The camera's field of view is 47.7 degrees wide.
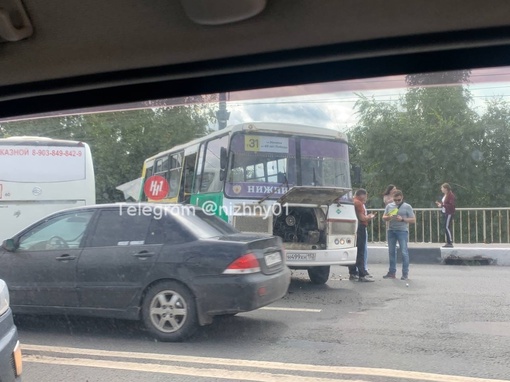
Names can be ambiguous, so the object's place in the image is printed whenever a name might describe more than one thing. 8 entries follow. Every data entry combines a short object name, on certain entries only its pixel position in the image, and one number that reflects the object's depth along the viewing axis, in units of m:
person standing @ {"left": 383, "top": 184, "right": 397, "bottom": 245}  8.64
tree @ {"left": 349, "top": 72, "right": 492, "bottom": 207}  7.12
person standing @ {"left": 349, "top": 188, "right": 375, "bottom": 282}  9.17
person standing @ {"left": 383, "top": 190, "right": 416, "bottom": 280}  8.71
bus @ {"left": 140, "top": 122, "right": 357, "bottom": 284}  8.54
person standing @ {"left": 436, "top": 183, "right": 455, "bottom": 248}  8.48
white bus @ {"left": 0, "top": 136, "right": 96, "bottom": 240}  10.96
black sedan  5.58
